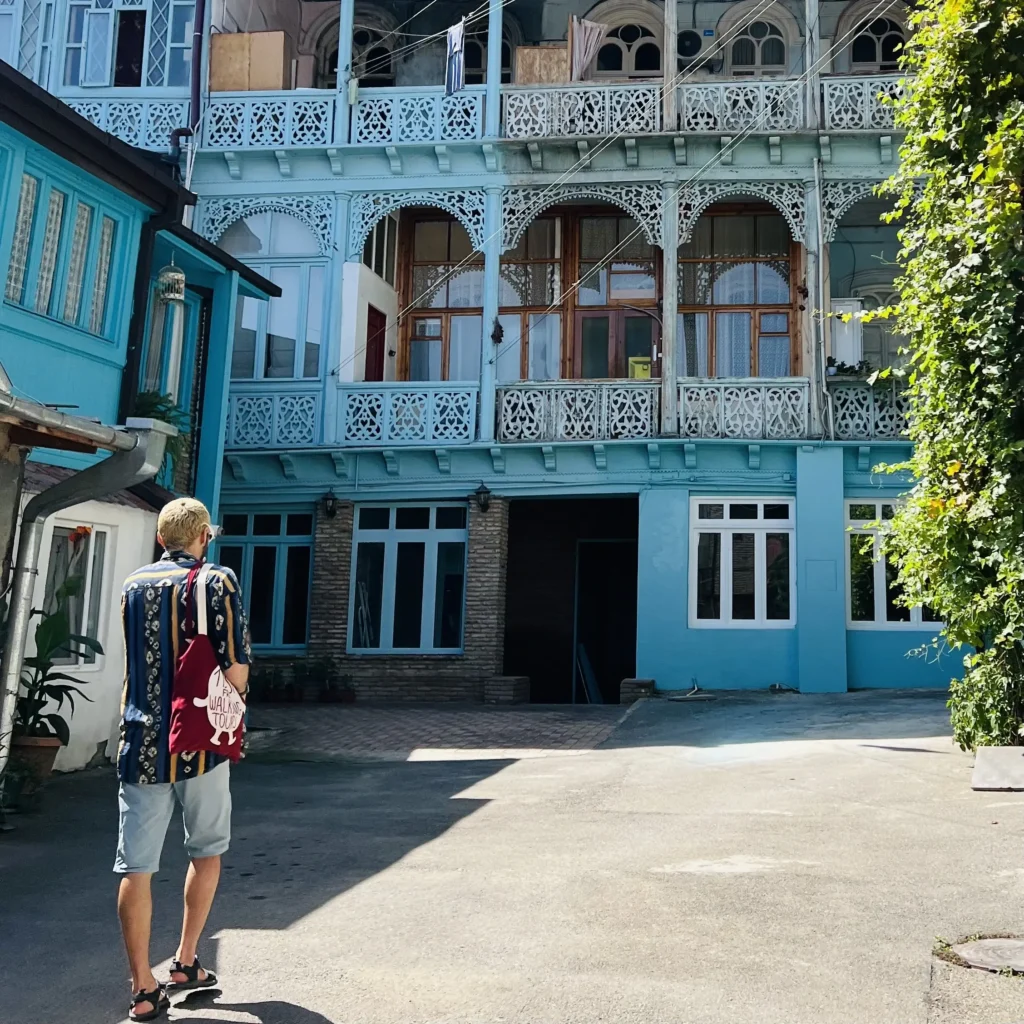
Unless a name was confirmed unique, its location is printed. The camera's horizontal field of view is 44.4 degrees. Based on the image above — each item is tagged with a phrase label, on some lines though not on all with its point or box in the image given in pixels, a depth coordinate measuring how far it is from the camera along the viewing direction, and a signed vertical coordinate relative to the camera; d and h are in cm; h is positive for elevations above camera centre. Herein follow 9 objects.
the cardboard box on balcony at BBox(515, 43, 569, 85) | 2033 +994
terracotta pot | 936 -65
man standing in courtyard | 444 -34
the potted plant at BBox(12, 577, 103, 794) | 941 -25
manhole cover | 482 -101
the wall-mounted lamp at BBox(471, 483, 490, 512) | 1934 +284
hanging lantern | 1420 +434
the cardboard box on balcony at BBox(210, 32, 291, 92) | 2031 +983
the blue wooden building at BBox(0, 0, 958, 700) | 1873 +593
